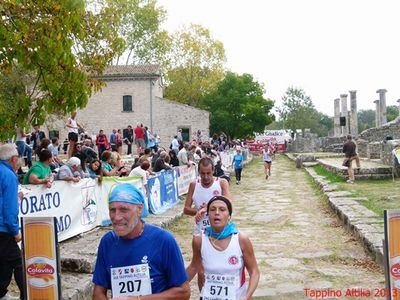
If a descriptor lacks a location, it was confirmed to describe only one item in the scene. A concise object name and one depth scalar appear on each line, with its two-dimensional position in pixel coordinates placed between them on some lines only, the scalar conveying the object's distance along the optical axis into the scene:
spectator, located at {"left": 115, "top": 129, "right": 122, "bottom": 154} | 18.71
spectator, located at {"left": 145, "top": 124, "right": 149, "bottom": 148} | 26.87
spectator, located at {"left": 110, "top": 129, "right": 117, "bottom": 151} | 24.94
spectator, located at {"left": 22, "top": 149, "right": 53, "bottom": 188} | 7.81
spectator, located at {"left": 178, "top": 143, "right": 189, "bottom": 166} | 19.52
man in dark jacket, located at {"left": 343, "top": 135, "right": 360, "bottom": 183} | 18.42
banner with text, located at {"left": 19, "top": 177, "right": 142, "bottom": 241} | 7.59
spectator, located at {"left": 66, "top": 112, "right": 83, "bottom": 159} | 14.14
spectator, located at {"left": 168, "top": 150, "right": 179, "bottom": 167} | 18.89
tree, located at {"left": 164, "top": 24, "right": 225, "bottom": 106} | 56.25
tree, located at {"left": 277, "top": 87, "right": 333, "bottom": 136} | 87.88
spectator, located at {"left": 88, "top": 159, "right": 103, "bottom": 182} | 11.59
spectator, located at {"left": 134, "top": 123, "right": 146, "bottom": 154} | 26.39
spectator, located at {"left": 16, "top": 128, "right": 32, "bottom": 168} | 14.92
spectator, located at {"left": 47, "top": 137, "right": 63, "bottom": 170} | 13.40
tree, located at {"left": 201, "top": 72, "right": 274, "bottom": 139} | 50.62
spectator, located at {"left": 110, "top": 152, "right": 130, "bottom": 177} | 13.43
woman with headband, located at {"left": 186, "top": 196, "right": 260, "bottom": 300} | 4.07
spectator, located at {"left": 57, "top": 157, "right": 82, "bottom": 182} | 9.03
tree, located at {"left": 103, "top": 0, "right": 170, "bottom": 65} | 52.44
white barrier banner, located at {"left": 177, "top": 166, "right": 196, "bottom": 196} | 17.00
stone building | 45.28
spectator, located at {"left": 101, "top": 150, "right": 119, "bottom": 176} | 12.40
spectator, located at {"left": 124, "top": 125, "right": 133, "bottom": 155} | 28.62
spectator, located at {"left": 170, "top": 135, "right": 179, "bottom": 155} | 25.05
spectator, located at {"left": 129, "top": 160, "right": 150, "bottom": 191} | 12.40
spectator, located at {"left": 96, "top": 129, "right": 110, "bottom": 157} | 20.63
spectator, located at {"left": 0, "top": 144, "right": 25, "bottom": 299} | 5.24
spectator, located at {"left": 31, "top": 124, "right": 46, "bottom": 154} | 20.05
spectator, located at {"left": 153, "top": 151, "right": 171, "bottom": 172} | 15.18
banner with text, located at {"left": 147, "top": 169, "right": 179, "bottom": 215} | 12.88
